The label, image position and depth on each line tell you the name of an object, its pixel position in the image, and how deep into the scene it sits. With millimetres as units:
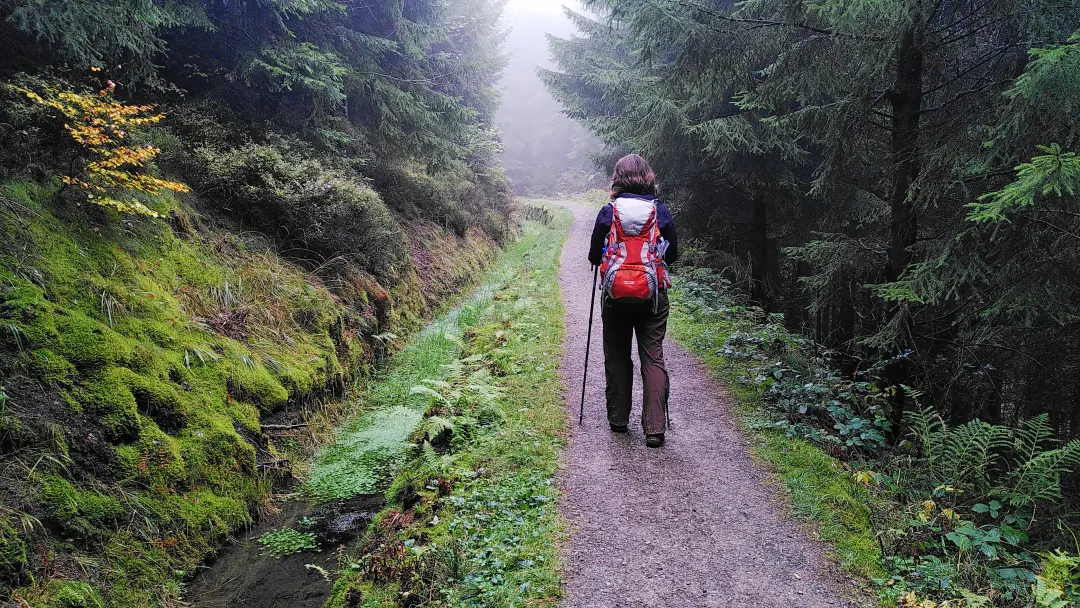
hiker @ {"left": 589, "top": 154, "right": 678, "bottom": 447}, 4609
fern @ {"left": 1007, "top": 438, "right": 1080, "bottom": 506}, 3604
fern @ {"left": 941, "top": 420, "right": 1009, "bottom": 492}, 3998
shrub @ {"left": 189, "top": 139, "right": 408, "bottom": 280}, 7848
